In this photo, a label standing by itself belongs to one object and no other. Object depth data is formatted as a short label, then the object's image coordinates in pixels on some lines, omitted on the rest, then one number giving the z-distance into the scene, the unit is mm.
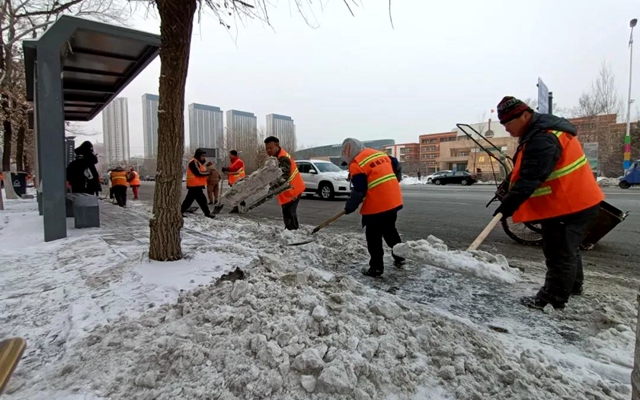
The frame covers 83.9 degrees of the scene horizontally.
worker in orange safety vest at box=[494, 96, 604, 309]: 2732
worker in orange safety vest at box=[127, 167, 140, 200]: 15778
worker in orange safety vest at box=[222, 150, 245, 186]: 9856
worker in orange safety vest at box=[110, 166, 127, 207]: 11602
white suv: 13966
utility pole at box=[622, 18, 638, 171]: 22397
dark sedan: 31178
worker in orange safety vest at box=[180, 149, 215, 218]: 7723
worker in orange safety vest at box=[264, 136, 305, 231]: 5762
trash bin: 16359
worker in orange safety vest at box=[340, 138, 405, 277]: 3812
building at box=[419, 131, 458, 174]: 75206
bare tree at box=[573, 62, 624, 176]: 30641
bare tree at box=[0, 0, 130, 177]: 13375
